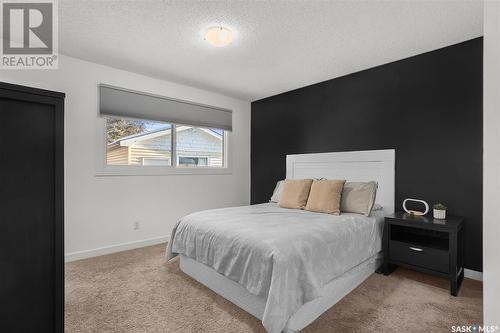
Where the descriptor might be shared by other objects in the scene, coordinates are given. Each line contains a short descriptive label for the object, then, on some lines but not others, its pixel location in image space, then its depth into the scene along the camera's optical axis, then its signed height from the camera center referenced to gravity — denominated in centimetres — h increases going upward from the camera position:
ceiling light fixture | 242 +122
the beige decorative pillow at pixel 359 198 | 283 -36
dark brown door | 105 -20
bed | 174 -71
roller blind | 336 +83
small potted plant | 253 -45
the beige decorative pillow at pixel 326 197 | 286 -35
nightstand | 228 -78
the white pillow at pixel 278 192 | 374 -39
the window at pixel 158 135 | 341 +47
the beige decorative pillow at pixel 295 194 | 320 -36
